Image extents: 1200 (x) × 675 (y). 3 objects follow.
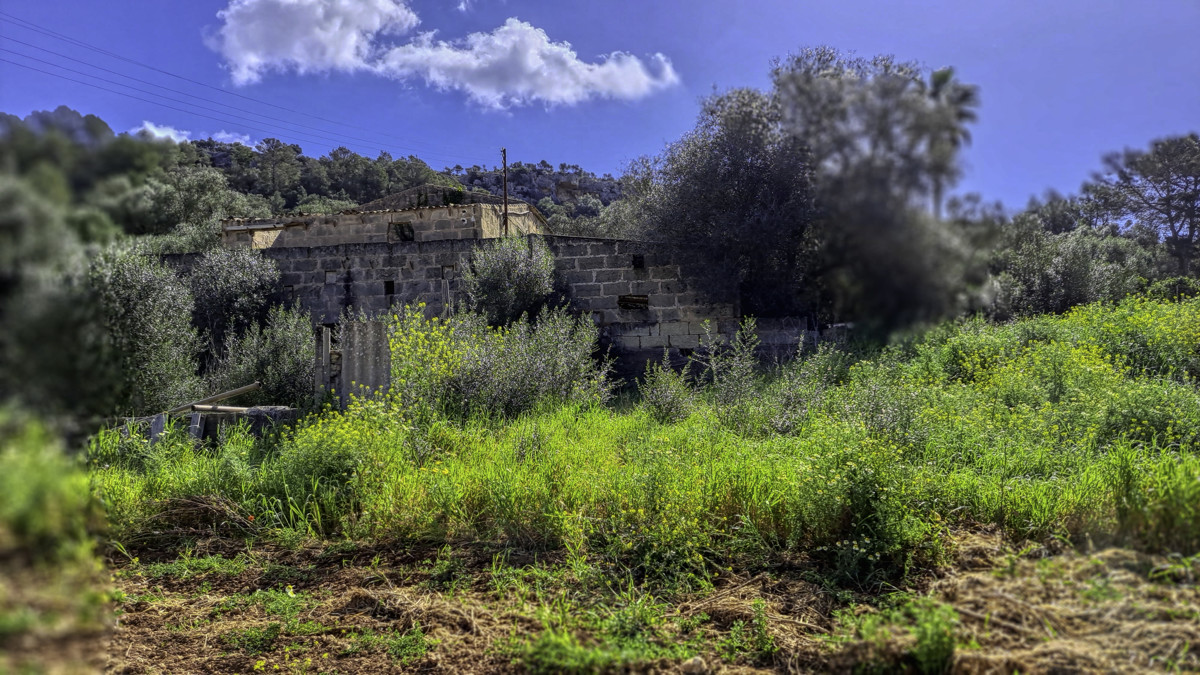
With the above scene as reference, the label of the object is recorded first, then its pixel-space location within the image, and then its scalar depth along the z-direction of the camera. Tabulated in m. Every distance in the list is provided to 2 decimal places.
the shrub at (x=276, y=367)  7.23
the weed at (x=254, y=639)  3.21
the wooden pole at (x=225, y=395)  6.19
